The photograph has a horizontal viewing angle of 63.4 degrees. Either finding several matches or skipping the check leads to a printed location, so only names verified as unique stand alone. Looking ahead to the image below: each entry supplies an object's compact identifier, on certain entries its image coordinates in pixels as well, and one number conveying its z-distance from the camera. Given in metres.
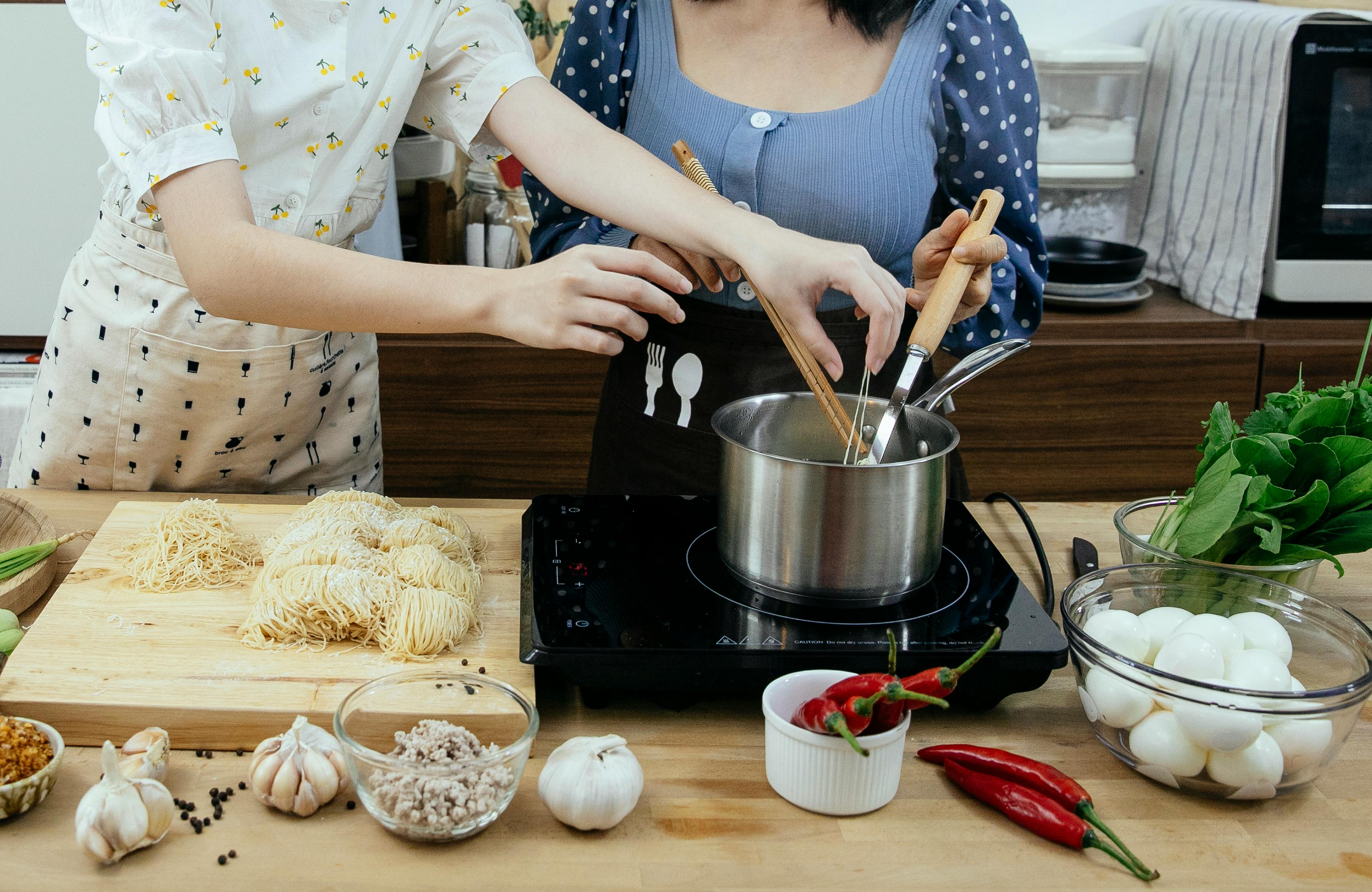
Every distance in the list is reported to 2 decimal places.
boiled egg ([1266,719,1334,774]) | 0.80
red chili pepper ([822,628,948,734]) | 0.76
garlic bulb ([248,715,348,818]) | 0.78
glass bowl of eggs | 0.80
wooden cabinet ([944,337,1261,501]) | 2.34
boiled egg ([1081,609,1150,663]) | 0.89
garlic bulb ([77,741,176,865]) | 0.72
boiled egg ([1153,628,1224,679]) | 0.82
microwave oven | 2.16
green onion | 1.06
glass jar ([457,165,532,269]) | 2.33
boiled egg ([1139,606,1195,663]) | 0.89
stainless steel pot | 0.91
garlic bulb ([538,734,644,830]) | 0.77
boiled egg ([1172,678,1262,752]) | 0.79
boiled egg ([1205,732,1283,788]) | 0.80
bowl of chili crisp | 0.76
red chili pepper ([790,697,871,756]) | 0.76
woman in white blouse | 1.06
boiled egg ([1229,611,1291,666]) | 0.88
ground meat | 0.75
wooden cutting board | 0.86
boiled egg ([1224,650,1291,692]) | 0.82
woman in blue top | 1.39
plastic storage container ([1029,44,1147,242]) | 2.39
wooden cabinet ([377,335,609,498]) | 2.32
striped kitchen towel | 2.21
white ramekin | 0.79
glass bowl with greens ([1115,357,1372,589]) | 1.01
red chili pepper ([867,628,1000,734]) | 0.77
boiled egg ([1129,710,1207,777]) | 0.82
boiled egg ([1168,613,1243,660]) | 0.86
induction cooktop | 0.89
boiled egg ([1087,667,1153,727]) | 0.84
